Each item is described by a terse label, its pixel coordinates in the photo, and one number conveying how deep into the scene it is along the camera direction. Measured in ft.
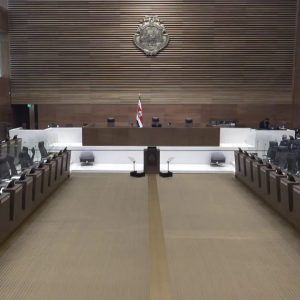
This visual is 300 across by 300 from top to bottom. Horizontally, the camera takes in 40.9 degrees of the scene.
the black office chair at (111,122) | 38.26
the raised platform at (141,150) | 35.14
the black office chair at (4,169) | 23.91
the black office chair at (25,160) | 28.71
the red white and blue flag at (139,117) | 38.42
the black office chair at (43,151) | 32.07
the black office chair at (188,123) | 37.87
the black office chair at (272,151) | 31.19
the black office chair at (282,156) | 28.32
